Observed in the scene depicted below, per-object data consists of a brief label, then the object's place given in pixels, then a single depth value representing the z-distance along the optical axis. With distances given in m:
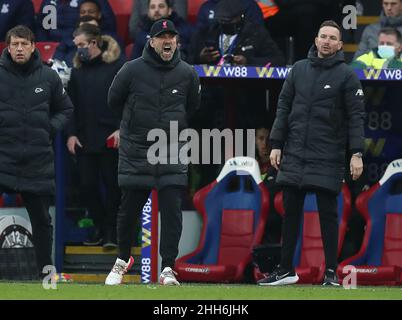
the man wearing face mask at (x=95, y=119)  13.23
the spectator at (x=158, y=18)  13.50
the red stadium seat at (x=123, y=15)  14.61
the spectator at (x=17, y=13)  14.22
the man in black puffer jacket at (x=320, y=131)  11.24
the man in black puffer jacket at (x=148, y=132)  11.13
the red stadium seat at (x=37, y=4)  14.58
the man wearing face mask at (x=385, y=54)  13.10
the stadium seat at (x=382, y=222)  13.12
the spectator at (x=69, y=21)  13.80
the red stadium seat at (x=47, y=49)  13.70
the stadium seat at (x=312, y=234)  13.06
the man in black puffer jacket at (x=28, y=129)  11.67
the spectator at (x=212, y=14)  13.46
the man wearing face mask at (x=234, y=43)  13.12
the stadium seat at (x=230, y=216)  13.31
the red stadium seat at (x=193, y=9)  14.45
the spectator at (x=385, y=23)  13.57
